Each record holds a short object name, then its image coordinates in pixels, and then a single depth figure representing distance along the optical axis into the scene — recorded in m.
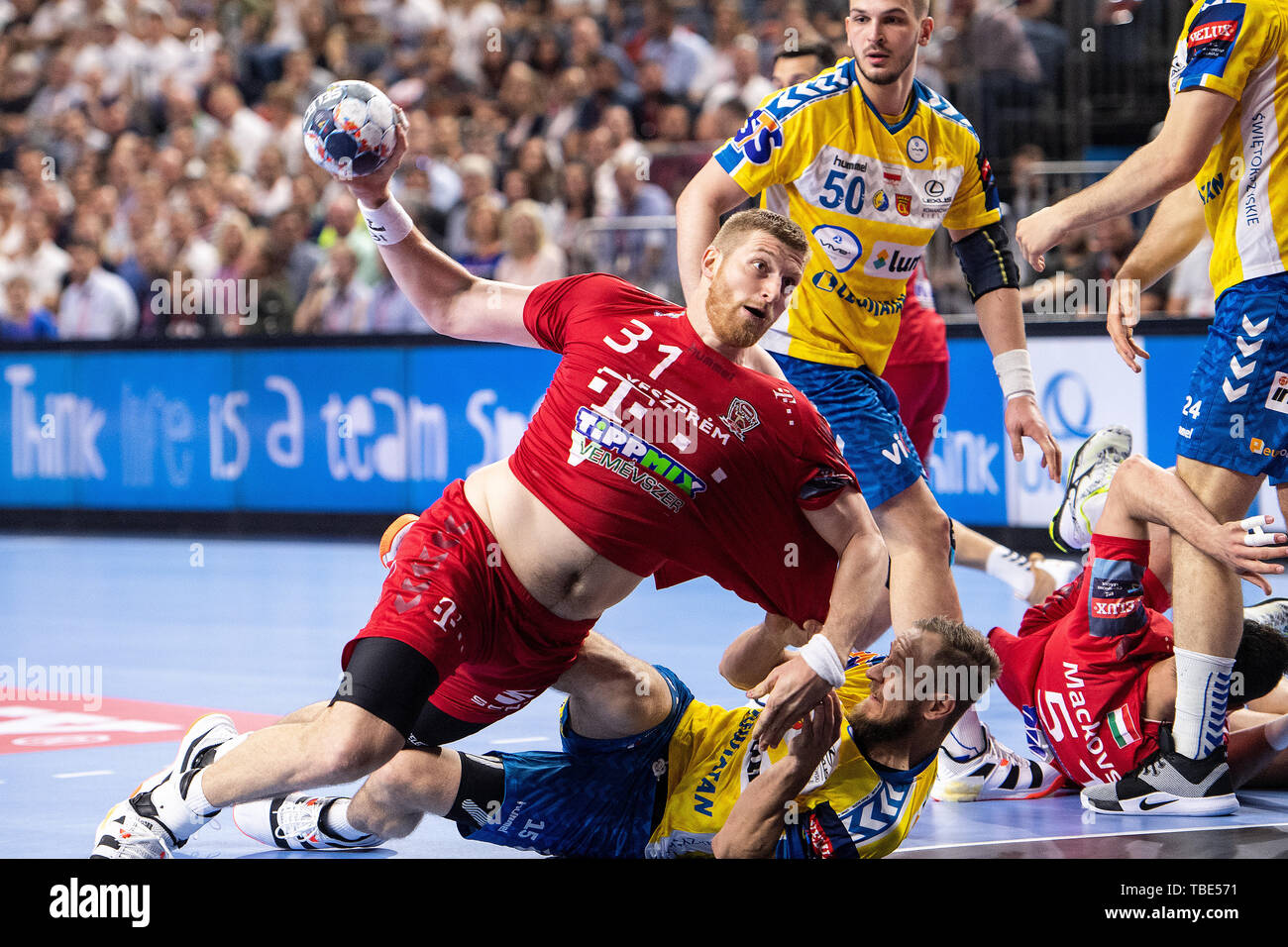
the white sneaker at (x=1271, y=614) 10.90
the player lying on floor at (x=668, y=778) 8.05
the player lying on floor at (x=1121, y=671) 10.10
